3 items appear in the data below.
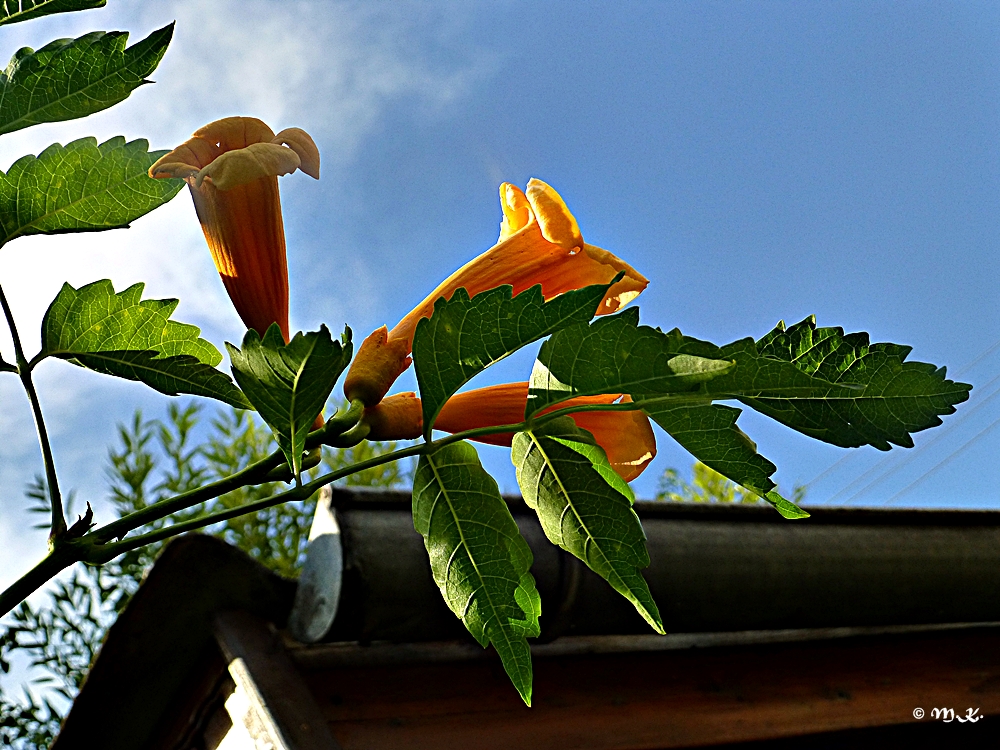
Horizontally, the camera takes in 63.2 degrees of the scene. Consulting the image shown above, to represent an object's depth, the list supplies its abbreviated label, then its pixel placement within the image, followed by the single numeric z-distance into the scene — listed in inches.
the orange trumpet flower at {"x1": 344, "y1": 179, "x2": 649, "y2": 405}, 25.7
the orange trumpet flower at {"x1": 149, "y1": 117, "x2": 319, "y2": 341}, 24.1
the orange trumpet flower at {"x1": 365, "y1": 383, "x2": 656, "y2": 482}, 23.7
